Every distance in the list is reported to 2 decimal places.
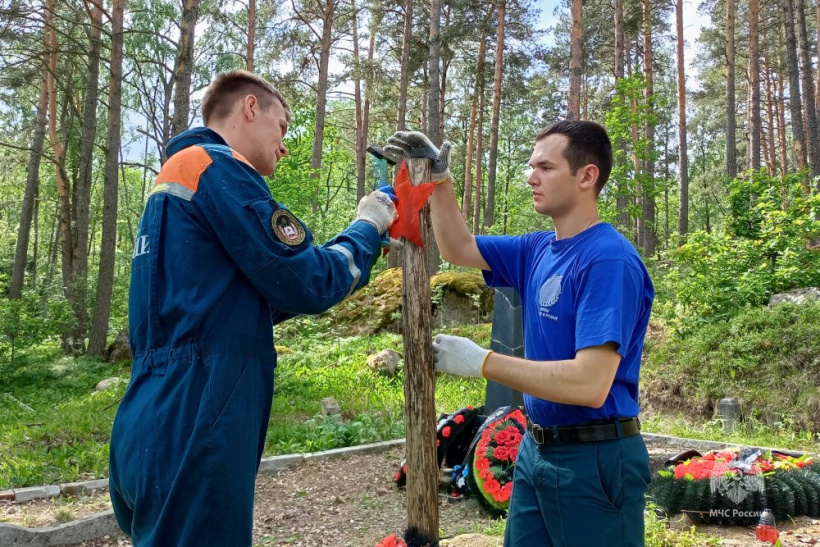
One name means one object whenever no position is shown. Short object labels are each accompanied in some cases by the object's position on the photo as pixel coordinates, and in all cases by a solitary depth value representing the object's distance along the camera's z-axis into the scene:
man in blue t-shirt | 2.05
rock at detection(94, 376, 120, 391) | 10.65
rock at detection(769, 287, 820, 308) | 9.09
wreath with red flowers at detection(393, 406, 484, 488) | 5.79
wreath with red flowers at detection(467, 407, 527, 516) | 4.89
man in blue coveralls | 1.81
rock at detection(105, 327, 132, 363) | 13.65
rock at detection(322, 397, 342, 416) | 7.57
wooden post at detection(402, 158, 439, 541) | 2.92
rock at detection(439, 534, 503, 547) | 3.81
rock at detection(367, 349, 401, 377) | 9.71
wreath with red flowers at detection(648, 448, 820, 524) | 4.45
